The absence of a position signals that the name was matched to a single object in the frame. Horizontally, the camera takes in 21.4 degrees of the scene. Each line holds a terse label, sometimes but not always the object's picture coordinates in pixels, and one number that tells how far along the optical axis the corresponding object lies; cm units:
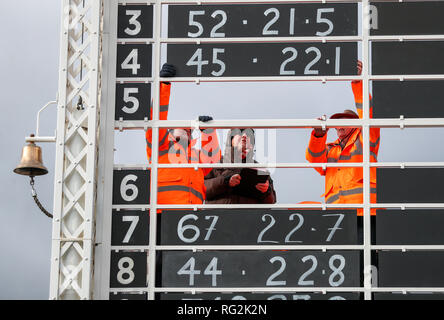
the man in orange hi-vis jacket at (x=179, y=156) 1184
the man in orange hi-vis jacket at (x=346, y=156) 1194
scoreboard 1132
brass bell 1432
